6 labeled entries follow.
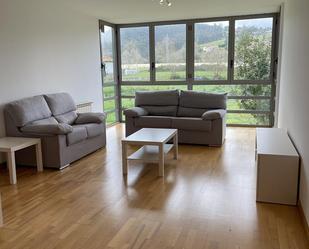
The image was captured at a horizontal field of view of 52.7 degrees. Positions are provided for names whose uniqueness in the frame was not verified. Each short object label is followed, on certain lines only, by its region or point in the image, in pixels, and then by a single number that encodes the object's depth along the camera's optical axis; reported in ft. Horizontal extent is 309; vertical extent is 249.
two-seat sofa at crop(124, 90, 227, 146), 16.78
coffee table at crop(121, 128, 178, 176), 12.35
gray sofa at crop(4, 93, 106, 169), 13.20
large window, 21.47
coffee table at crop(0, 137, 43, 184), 11.67
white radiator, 19.21
